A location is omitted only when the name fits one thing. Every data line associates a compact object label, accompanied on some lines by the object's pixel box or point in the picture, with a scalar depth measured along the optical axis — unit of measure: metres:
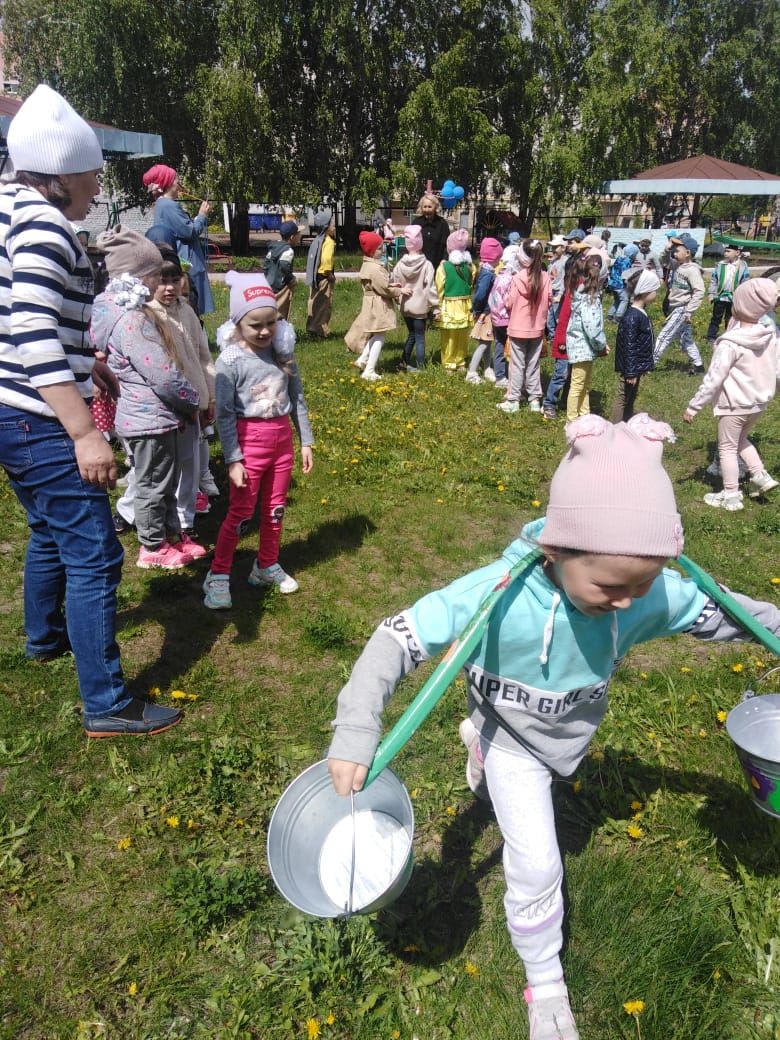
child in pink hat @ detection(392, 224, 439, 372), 9.84
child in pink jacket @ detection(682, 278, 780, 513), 6.17
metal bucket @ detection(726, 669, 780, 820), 2.24
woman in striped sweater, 2.63
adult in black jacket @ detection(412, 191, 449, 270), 10.83
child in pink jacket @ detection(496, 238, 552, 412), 8.35
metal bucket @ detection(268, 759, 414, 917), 2.25
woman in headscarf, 7.67
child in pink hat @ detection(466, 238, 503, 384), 9.84
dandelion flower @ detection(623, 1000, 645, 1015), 2.21
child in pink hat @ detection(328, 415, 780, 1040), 1.81
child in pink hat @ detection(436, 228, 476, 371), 9.95
